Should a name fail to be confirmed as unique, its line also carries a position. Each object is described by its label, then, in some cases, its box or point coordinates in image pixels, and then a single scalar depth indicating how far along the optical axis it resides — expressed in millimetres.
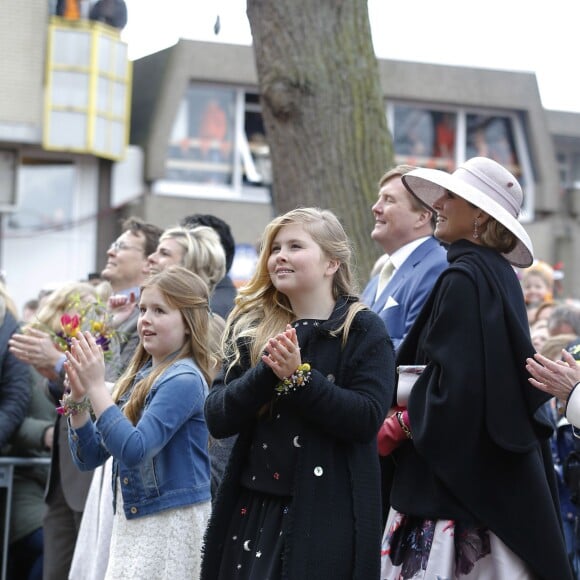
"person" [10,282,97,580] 9450
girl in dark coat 5834
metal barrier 10584
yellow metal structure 29384
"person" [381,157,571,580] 6146
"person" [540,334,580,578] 8711
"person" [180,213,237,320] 9567
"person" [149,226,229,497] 9368
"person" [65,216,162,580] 7957
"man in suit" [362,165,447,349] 8045
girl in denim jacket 6722
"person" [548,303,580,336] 11491
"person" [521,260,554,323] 16103
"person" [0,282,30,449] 10647
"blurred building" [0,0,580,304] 29409
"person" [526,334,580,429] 6070
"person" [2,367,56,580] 10893
